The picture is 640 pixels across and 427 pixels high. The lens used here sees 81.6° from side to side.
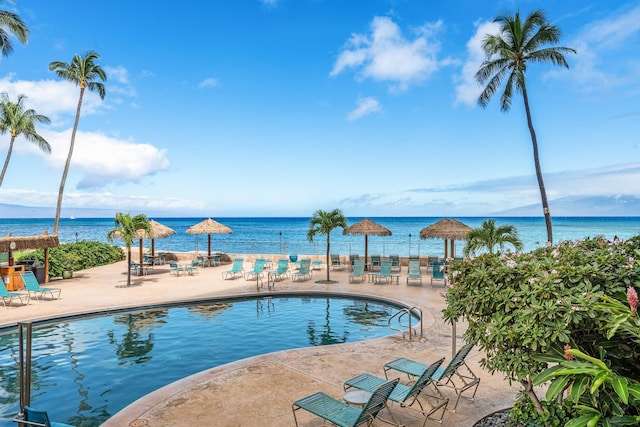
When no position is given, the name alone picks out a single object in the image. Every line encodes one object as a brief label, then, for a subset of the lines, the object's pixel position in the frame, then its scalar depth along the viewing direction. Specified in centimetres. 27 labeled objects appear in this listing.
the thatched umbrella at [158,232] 1896
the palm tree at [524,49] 1659
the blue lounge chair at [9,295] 1130
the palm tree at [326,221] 1669
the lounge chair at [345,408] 404
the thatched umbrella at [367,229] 1842
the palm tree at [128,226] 1525
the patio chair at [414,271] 1480
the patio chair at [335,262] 1858
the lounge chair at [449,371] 511
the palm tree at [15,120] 2272
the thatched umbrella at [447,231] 1622
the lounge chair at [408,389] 455
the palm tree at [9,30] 1537
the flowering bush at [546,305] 293
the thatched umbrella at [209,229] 2178
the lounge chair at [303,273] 1623
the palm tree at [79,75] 2184
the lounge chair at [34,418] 375
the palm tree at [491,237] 1221
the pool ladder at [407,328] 791
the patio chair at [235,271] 1705
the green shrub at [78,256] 1627
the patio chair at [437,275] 1454
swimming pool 606
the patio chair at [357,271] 1556
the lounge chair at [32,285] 1199
